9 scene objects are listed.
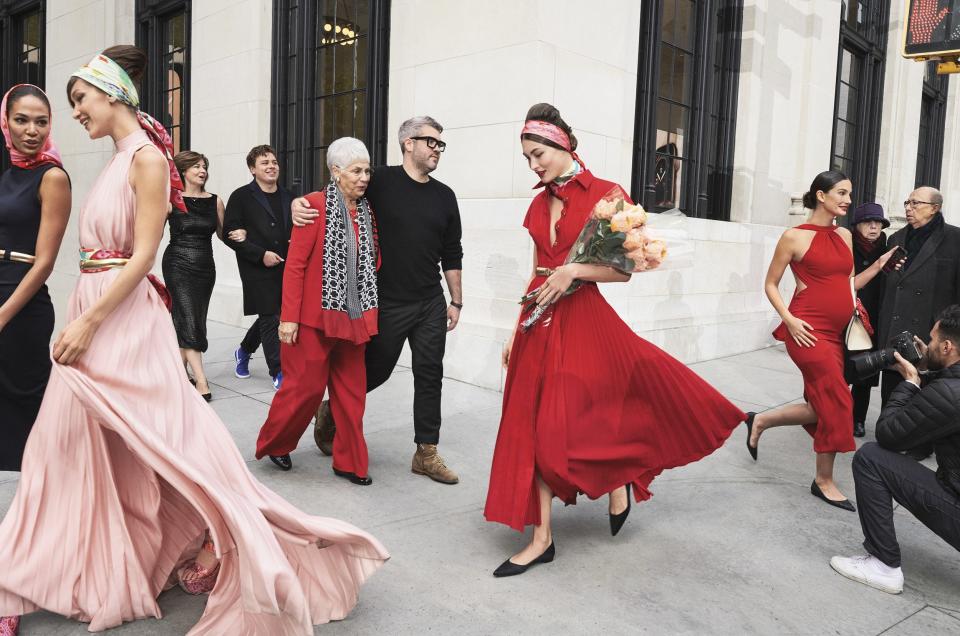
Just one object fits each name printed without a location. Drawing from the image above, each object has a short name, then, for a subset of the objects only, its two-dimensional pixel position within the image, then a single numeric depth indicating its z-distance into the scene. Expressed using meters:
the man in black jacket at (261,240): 6.22
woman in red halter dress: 4.35
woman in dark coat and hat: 5.91
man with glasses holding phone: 5.44
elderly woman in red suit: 4.20
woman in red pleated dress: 3.32
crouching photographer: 3.05
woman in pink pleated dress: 2.50
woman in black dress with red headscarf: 3.20
